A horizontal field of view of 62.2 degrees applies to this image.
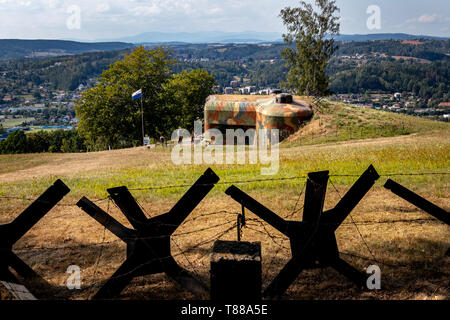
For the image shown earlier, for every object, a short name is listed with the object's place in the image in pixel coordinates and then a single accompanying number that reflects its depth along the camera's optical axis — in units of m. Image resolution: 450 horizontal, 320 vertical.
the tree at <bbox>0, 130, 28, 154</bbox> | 63.22
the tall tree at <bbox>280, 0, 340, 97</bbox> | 43.47
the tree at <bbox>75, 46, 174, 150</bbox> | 44.19
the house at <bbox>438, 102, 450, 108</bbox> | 103.50
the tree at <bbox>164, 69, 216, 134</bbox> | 58.35
